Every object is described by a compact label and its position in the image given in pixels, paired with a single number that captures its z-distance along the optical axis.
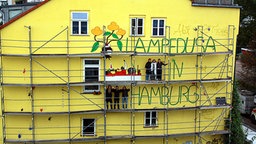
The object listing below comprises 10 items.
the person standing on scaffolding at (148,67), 18.52
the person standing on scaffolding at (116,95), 18.53
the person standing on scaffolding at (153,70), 18.59
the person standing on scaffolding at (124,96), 18.59
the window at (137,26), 18.25
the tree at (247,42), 28.20
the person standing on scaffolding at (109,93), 18.39
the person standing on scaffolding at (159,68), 18.59
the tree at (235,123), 20.11
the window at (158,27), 18.46
